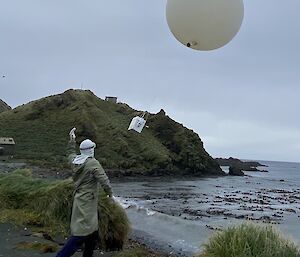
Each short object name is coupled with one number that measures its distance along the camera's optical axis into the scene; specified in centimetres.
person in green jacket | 596
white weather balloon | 495
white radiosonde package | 825
